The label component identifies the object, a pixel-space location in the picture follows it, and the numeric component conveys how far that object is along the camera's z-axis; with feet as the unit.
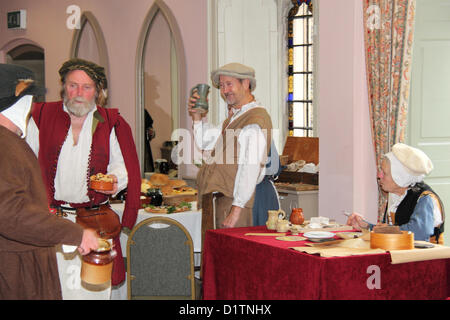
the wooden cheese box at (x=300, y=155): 18.70
